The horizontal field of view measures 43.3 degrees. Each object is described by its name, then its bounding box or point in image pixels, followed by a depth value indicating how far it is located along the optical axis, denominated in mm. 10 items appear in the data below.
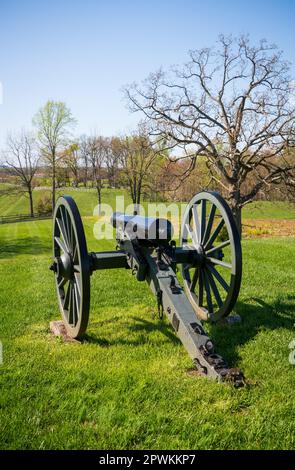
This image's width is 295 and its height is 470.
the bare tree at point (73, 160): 40309
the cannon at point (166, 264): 3469
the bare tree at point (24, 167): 41188
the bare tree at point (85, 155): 50994
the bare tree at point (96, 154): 46562
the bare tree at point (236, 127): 17672
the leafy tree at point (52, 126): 35938
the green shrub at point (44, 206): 42088
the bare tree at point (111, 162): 47678
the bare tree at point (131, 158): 35188
